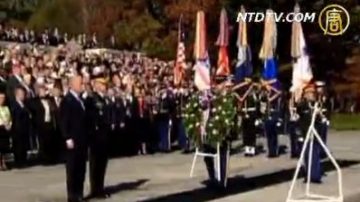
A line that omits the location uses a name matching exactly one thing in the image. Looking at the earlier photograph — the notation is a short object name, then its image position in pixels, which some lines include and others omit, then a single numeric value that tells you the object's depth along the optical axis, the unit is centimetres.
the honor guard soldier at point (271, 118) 2802
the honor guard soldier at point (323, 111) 2153
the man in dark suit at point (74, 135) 1720
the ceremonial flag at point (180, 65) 3164
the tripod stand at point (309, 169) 1942
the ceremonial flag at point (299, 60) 2867
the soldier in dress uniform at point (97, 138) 1769
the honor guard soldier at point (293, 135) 2665
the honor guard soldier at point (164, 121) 2933
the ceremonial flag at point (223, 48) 2798
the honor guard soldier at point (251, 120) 2752
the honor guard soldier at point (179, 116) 2920
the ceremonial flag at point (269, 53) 3042
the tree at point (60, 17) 8406
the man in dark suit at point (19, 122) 2370
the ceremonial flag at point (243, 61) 3020
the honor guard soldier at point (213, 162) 2066
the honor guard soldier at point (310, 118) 2148
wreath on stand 2045
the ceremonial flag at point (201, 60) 2508
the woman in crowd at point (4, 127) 2288
